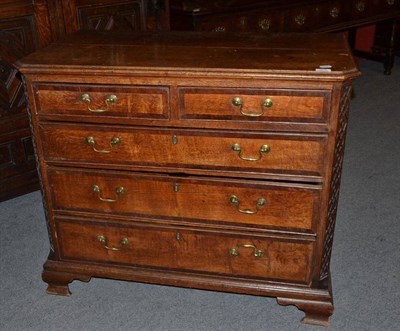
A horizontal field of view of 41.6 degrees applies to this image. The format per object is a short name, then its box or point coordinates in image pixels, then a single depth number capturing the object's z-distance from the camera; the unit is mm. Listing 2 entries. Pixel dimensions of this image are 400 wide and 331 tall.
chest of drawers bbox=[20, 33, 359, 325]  1820
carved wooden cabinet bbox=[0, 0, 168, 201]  2799
